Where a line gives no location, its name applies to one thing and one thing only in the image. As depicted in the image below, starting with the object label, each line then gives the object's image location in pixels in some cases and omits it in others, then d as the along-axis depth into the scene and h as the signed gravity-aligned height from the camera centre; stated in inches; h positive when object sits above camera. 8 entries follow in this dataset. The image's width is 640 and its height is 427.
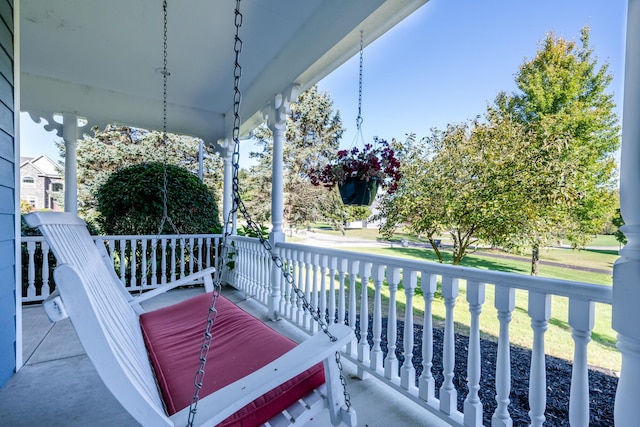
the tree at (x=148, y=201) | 176.2 +4.3
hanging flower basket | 86.5 +11.9
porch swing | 29.7 -22.2
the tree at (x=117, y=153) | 418.3 +84.8
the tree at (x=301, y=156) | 448.5 +88.1
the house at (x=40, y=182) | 477.7 +39.2
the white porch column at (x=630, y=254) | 32.1 -4.2
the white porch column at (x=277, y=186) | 123.9 +10.5
